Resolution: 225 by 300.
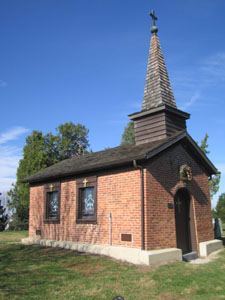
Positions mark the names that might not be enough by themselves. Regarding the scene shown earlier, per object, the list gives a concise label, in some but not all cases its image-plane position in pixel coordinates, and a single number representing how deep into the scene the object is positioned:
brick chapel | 9.15
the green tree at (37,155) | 30.67
